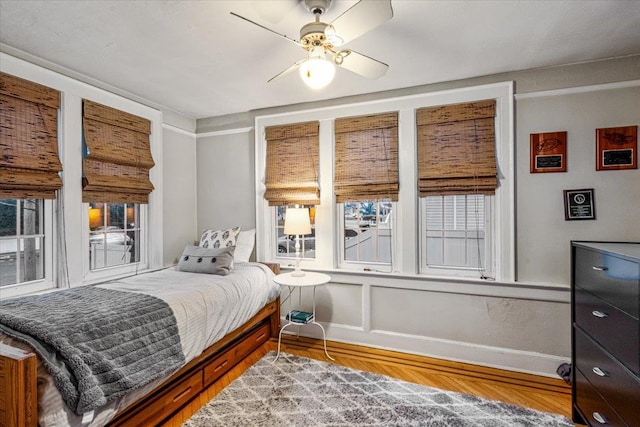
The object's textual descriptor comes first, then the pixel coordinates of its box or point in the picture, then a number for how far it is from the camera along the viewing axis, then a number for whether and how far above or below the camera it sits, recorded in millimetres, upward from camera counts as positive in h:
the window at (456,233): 2871 -191
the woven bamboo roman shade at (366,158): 3055 +543
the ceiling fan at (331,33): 1428 +905
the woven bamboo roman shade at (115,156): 2709 +540
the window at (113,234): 2865 -186
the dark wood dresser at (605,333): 1505 -662
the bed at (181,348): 1295 -801
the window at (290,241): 3434 -310
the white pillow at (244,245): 3443 -341
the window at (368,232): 3186 -195
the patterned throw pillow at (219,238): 3297 -255
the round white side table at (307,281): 2815 -607
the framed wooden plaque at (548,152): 2529 +480
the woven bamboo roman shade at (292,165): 3354 +529
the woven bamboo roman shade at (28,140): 2189 +550
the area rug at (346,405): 2035 -1324
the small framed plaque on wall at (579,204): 2453 +56
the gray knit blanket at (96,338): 1448 -642
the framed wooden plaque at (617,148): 2357 +473
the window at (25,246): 2324 -230
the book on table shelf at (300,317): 2988 -979
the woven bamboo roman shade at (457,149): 2736 +563
